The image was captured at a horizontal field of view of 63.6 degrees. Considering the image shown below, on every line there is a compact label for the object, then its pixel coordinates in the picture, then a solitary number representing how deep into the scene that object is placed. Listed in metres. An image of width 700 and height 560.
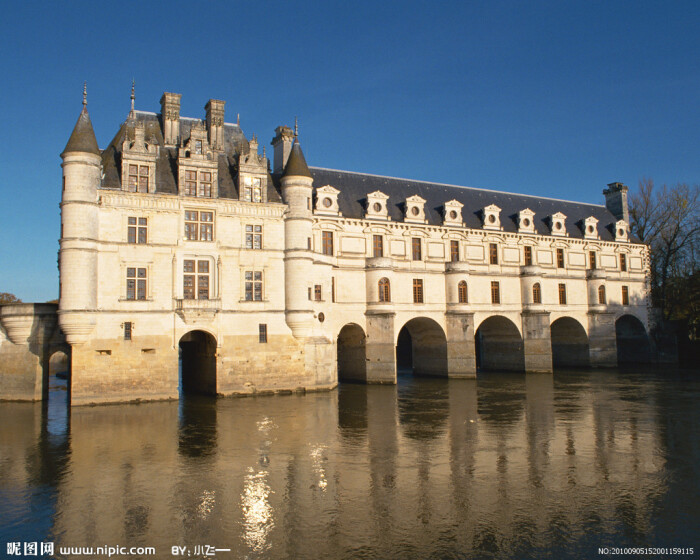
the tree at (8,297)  63.62
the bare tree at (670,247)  54.19
